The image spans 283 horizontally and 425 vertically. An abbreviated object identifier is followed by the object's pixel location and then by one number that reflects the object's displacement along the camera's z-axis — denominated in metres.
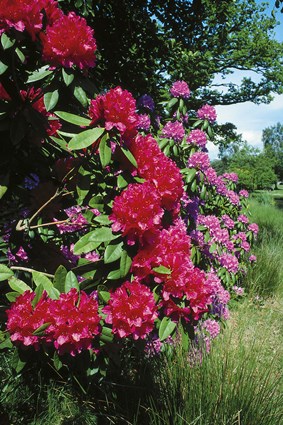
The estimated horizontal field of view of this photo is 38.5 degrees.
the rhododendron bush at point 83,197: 1.18
